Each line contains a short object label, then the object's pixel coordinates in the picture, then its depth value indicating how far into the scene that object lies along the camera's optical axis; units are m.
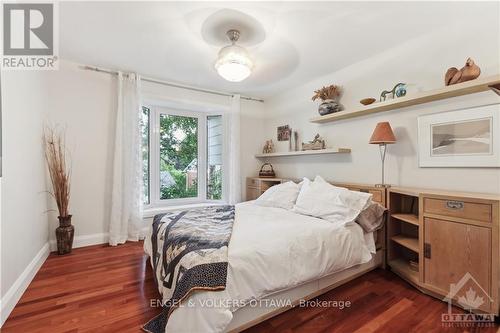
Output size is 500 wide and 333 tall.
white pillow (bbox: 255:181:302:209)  2.69
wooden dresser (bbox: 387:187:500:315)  1.60
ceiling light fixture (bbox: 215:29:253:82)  2.03
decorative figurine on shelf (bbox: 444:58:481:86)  1.83
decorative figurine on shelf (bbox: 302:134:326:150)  3.20
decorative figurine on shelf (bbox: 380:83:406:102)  2.29
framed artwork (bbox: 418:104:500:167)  1.84
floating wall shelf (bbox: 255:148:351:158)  2.90
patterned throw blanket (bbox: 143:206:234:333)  1.26
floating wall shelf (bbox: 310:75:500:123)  1.76
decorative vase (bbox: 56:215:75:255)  2.71
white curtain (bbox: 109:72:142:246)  3.07
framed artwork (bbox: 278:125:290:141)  3.92
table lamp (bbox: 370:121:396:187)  2.31
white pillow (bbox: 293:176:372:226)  2.10
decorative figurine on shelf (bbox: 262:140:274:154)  4.20
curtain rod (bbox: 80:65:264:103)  3.01
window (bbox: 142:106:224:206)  3.66
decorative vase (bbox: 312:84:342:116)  3.01
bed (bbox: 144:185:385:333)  1.22
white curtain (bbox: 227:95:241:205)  3.93
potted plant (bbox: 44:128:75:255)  2.69
